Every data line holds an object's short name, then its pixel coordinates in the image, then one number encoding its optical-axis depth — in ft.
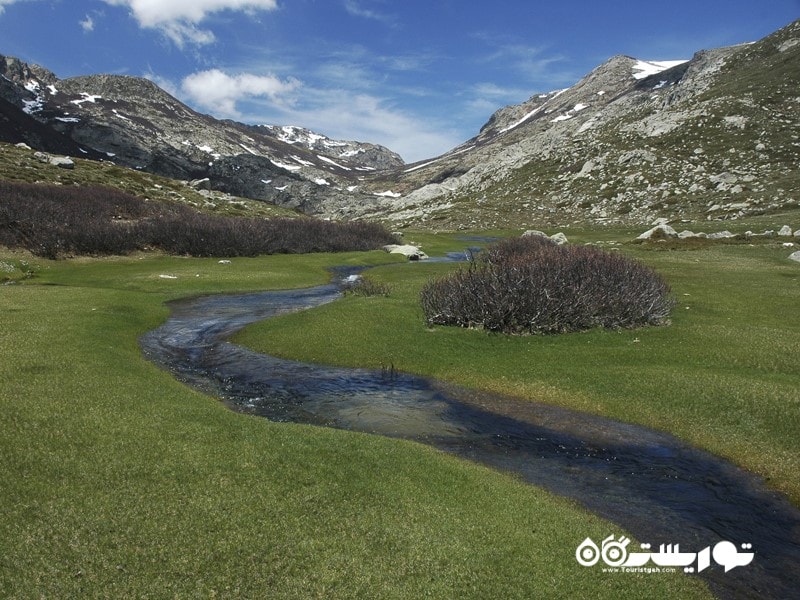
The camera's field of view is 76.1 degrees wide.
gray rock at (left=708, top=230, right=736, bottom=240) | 239.38
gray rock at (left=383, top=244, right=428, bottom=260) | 250.92
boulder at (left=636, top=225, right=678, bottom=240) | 247.91
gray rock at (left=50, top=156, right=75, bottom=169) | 346.33
